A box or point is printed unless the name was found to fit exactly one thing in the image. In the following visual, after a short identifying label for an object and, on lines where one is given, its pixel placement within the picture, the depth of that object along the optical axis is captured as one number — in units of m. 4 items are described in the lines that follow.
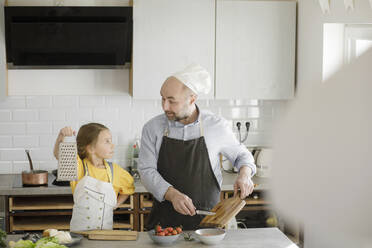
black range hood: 3.44
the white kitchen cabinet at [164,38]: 3.66
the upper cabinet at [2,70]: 3.59
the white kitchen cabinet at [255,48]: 3.74
